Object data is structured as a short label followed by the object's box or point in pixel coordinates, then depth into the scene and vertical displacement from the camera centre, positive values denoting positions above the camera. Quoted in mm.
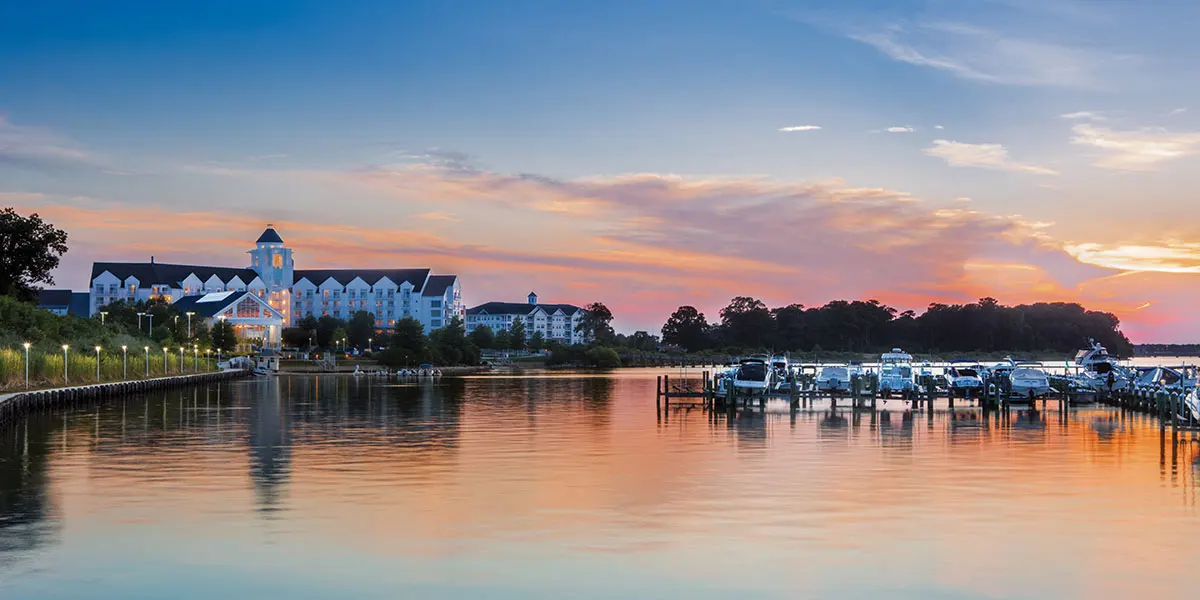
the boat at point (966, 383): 72375 -3244
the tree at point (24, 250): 107875 +7401
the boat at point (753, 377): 72938 -2850
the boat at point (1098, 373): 74375 -2984
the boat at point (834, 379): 70125 -2923
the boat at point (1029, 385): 70750 -3205
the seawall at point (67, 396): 53719 -3887
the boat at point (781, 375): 74275 -3087
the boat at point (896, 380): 71512 -3084
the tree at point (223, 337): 182875 -1004
